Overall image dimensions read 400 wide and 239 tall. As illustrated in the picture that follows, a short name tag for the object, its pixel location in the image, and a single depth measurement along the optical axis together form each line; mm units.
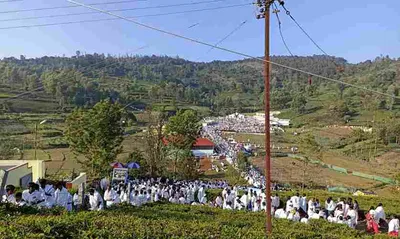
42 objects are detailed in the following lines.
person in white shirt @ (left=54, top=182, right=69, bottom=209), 16547
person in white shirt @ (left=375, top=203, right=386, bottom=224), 19286
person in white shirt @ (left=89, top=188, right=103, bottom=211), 17688
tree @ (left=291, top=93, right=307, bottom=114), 141375
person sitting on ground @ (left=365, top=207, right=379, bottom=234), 19006
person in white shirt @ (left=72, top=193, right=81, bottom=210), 17975
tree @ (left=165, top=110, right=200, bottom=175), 41719
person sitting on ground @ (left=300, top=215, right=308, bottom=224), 17019
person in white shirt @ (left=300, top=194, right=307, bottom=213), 22116
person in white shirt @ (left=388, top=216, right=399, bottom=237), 17405
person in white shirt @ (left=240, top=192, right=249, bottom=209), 23003
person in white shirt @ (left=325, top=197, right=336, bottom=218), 21086
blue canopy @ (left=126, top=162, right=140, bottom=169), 37106
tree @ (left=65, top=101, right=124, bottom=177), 34469
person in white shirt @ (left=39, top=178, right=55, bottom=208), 16058
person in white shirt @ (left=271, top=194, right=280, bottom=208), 22220
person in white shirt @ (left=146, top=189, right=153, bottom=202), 22897
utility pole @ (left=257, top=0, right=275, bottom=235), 13641
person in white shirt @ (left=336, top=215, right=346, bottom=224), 18828
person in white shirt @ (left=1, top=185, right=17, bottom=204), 14723
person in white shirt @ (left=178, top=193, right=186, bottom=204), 23841
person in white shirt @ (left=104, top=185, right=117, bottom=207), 19848
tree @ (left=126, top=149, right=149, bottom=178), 37125
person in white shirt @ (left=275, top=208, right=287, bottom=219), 19266
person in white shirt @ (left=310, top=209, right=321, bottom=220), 18456
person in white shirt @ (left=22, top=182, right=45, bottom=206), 15593
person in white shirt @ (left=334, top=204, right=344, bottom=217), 19336
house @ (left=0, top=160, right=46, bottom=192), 26131
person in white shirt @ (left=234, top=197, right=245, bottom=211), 22934
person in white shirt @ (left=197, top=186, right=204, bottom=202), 25409
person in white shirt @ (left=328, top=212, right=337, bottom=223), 18156
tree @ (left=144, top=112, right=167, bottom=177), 38125
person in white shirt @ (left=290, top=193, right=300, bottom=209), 21150
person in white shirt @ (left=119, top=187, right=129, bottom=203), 21353
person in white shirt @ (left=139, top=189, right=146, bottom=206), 21828
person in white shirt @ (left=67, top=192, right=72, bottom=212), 16734
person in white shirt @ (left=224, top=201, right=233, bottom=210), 23234
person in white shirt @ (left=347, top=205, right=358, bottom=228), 19062
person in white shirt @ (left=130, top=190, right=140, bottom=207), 21594
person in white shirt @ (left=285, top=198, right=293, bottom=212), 20241
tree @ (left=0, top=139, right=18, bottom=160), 47575
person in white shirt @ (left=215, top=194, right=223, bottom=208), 23953
